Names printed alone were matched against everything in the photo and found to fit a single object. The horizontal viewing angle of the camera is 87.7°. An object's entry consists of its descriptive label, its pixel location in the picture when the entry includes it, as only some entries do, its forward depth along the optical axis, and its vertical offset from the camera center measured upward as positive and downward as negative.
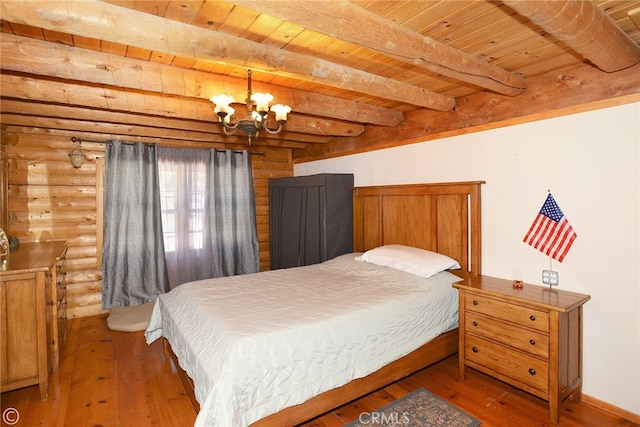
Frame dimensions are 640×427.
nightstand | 2.13 -0.98
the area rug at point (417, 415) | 2.13 -1.43
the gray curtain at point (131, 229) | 4.19 -0.34
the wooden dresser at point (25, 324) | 2.31 -0.85
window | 4.57 +0.00
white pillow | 2.90 -0.57
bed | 1.83 -0.82
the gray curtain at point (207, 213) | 4.61 -0.17
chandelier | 2.31 +0.64
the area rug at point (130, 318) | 3.72 -1.36
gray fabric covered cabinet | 4.24 -0.26
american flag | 2.44 -0.27
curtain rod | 4.00 +0.77
